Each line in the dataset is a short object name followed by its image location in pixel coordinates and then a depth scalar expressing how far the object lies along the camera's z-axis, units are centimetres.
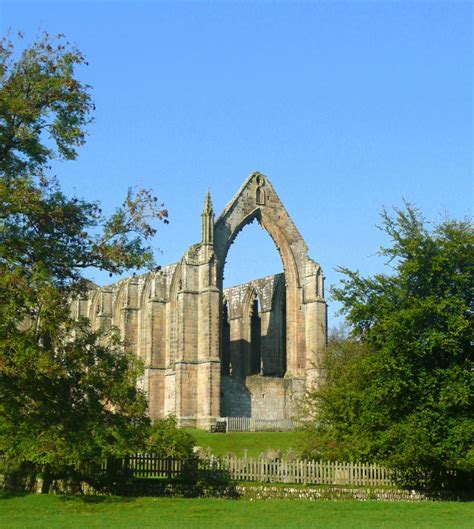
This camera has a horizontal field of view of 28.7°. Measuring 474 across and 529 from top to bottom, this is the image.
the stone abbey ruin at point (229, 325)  5447
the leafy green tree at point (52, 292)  2395
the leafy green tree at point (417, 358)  2848
